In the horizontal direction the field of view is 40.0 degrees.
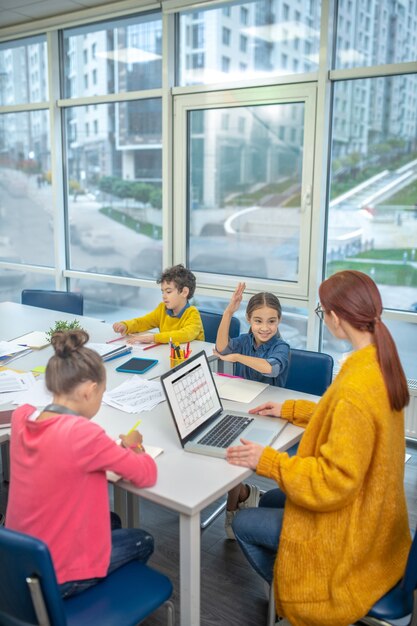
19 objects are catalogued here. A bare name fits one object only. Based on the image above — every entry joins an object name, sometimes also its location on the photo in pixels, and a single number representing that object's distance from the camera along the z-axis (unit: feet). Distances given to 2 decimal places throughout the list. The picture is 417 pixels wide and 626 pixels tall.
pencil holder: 9.55
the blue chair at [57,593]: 4.39
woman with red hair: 5.38
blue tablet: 9.46
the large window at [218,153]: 12.84
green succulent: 10.50
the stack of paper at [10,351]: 10.16
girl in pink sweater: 5.25
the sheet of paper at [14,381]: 8.55
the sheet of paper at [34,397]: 7.98
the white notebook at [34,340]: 10.94
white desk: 5.64
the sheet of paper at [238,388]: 8.34
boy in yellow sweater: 11.09
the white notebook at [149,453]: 5.87
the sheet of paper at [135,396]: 7.89
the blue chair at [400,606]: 5.28
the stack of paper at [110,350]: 10.22
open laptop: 6.61
